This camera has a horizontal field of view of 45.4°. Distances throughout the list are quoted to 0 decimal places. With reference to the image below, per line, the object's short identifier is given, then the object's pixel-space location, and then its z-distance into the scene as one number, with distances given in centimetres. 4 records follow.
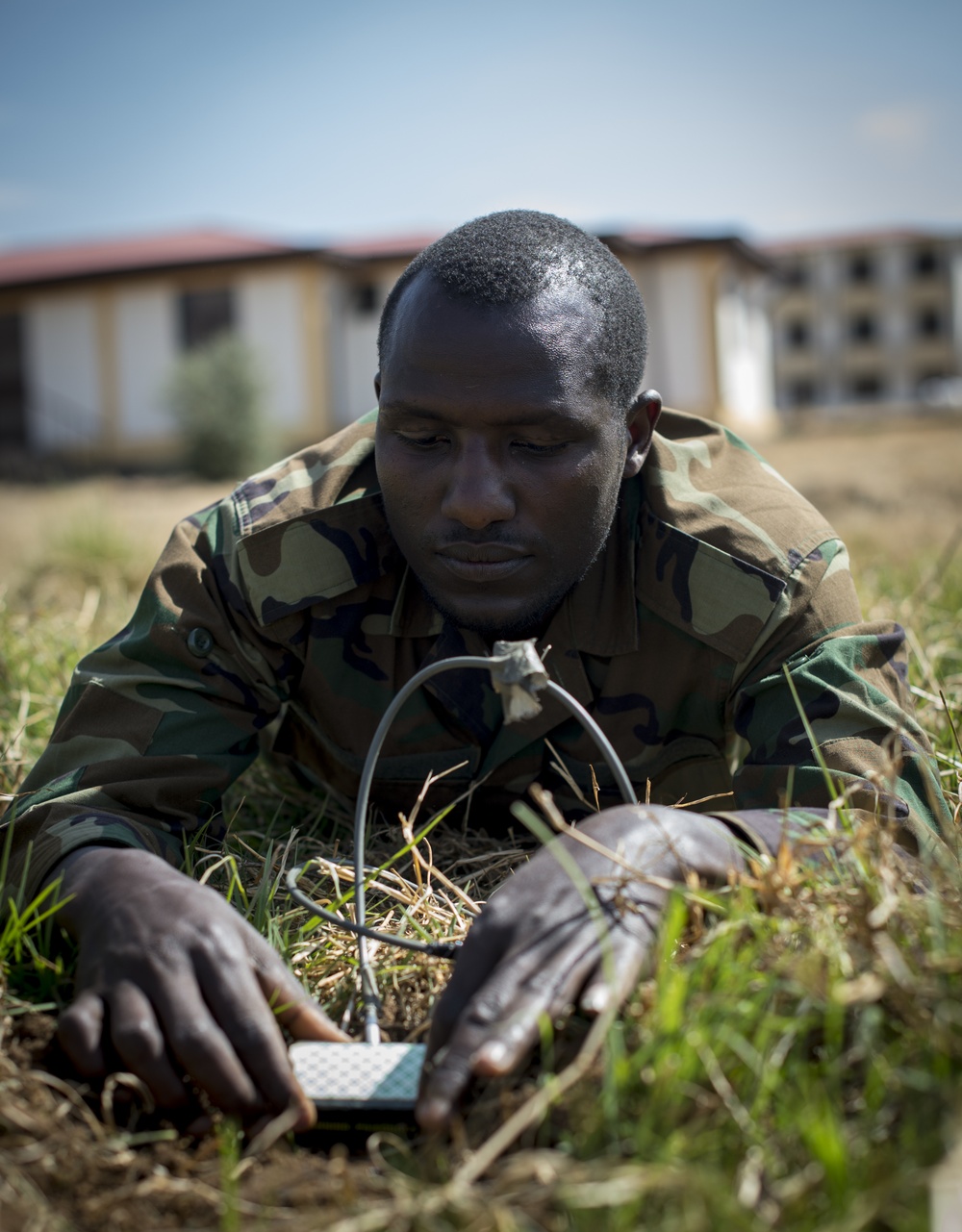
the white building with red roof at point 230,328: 2133
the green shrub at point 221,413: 1888
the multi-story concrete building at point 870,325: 4984
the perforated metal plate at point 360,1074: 149
